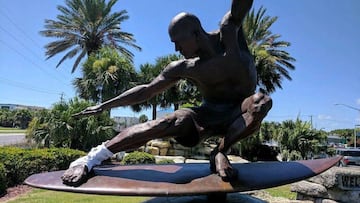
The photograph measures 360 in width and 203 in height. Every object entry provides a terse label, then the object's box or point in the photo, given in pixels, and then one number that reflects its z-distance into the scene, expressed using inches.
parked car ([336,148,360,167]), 717.9
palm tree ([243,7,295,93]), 895.7
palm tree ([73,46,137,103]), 792.9
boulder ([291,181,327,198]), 202.2
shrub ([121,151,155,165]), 441.6
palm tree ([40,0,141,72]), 909.2
